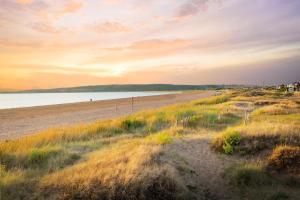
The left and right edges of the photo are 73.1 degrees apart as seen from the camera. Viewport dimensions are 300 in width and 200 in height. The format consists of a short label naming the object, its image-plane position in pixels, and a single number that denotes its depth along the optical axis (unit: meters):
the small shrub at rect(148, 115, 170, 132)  11.80
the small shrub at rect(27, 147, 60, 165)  6.87
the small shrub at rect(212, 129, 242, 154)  7.49
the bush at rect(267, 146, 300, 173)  6.28
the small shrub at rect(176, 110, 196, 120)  14.49
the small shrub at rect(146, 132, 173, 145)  8.05
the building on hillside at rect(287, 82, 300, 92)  69.73
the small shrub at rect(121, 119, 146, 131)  12.34
